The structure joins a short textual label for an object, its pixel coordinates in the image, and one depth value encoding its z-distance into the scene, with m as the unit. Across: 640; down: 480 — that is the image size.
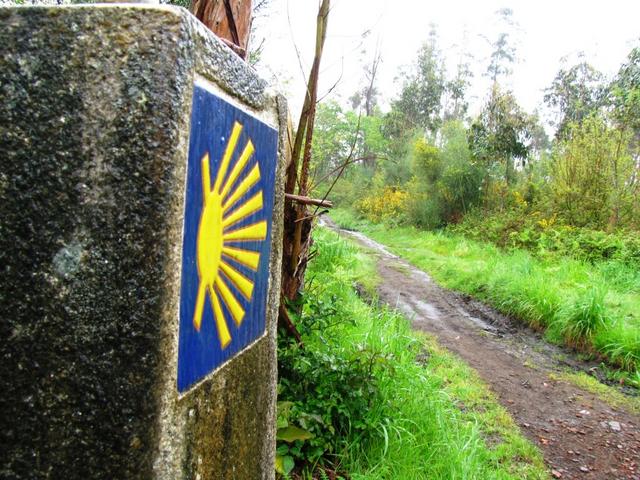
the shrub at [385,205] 17.69
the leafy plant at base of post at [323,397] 2.13
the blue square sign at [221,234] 0.90
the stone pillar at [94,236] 0.75
